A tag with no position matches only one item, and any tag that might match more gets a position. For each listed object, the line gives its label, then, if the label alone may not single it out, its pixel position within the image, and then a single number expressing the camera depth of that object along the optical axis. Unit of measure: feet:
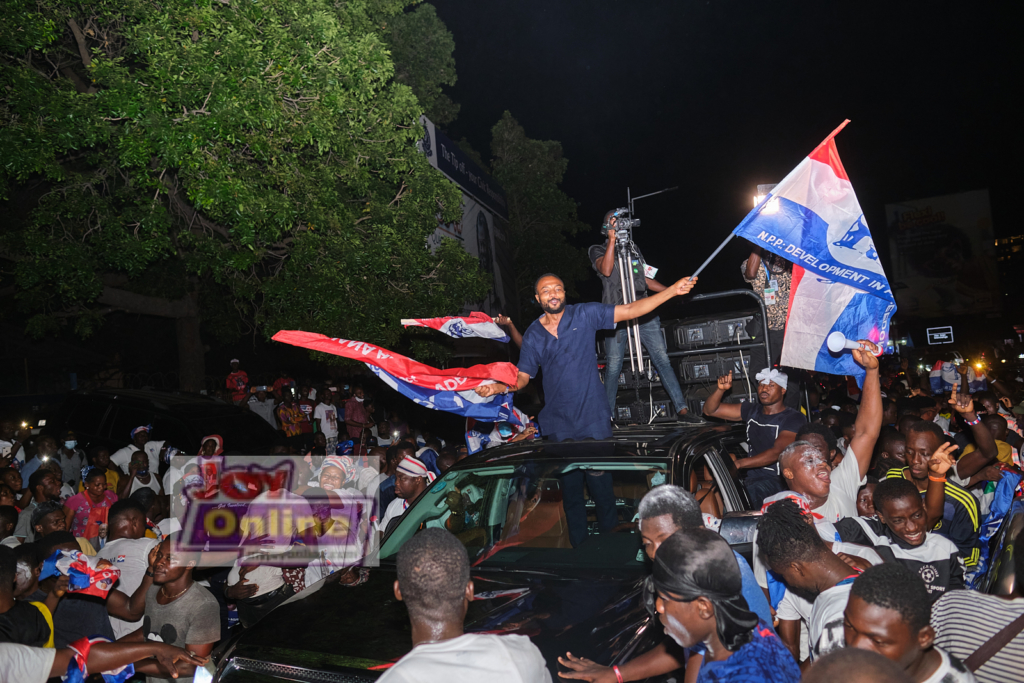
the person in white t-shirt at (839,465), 12.75
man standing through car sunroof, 15.84
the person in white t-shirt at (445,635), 6.65
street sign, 131.23
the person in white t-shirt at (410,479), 19.77
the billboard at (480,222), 60.70
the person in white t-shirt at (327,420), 43.62
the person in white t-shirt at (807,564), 8.41
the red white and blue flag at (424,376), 17.00
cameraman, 22.79
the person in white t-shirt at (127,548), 15.51
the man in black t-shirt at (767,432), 16.35
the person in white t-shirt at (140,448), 31.22
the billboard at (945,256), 118.73
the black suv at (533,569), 9.52
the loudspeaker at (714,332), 25.76
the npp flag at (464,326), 19.44
